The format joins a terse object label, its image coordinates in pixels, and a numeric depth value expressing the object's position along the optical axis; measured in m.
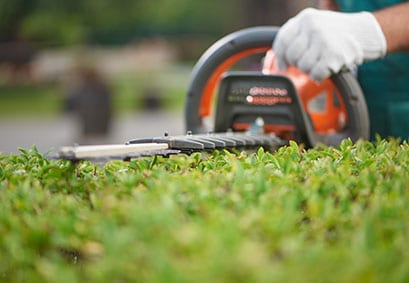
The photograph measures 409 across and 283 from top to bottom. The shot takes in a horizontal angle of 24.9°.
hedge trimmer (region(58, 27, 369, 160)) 3.27
